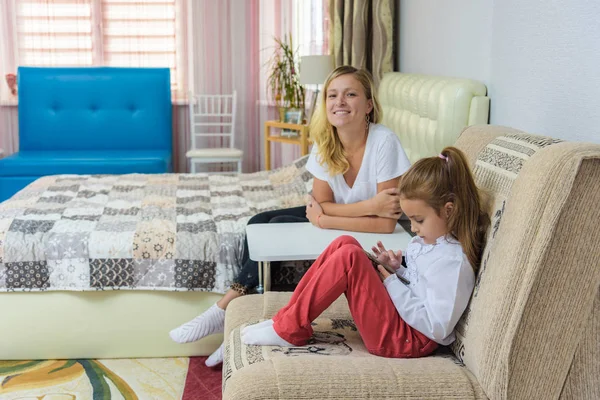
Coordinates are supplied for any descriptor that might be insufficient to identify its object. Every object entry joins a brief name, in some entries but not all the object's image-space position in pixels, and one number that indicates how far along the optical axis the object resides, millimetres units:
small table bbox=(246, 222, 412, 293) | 2184
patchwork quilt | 2795
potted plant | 5605
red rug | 2562
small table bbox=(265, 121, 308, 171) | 5141
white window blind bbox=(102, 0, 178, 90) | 6086
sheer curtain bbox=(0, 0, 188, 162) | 5957
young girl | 1735
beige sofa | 1478
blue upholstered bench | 5613
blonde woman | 2451
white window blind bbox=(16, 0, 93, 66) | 5957
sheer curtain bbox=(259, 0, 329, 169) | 5719
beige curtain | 4453
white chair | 5996
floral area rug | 2564
